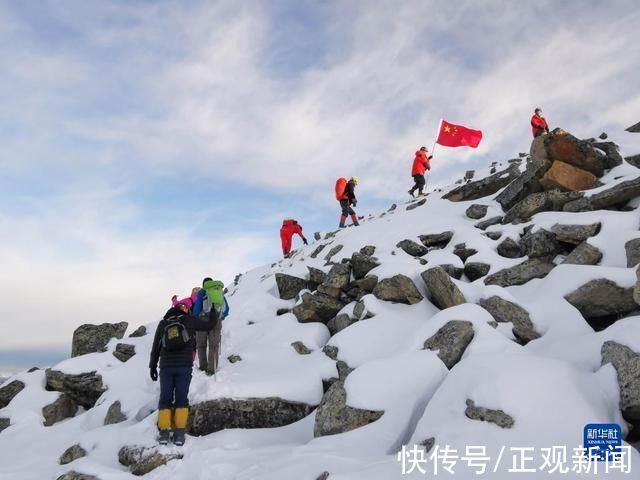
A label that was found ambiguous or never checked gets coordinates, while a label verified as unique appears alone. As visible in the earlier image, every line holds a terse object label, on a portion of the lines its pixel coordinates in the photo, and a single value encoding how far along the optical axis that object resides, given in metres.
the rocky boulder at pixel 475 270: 11.46
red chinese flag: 22.89
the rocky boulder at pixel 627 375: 5.55
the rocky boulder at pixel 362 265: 12.62
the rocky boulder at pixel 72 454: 8.56
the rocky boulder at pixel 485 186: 17.30
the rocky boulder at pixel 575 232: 10.72
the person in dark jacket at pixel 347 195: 20.38
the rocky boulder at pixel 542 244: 11.10
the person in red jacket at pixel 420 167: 22.34
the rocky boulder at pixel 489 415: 5.59
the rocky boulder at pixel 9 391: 12.88
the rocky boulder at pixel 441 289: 9.81
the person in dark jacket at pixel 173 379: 7.87
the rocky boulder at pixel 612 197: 11.98
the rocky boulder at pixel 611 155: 14.53
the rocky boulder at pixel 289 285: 14.38
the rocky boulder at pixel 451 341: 7.76
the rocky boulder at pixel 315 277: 13.73
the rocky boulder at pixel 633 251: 8.99
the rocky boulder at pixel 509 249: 11.89
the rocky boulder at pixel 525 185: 14.30
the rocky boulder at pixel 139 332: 15.00
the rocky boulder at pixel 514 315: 8.38
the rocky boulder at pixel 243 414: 8.53
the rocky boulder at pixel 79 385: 11.99
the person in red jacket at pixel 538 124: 19.80
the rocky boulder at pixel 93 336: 14.74
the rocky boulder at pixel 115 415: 9.83
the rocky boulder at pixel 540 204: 13.05
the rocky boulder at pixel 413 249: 13.87
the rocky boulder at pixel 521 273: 10.59
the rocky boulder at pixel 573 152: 14.48
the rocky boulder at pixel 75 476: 6.97
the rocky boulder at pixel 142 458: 7.22
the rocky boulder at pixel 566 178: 13.87
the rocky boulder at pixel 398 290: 10.79
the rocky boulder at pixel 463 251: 12.43
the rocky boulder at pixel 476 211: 15.21
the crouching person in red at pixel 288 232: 23.44
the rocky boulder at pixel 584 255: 9.87
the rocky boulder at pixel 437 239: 14.12
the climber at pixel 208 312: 9.90
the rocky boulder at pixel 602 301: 8.03
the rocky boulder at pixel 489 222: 14.20
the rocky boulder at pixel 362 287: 11.80
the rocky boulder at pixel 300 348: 10.89
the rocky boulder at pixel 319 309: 12.32
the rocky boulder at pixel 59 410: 11.49
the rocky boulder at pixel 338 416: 7.05
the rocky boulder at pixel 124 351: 13.38
